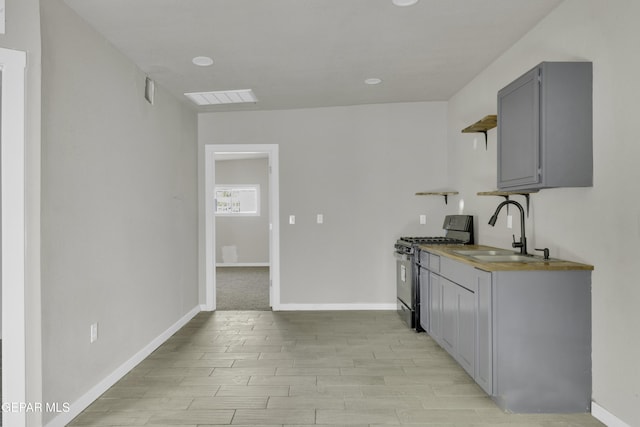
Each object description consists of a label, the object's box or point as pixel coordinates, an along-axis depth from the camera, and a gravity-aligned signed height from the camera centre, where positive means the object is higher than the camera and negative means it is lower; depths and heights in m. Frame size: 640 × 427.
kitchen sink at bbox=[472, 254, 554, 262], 2.69 -0.31
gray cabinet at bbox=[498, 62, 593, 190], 2.38 +0.53
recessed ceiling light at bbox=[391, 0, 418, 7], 2.48 +1.28
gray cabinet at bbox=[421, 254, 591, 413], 2.41 -0.74
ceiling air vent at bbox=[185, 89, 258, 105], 4.25 +1.25
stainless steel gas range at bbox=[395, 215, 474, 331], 4.03 -0.44
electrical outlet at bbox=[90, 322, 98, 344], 2.70 -0.78
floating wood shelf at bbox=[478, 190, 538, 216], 2.97 +0.16
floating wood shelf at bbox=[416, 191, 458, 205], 4.62 +0.24
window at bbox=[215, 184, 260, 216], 8.98 +0.35
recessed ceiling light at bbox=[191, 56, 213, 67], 3.34 +1.26
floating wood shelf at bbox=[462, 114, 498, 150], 3.39 +0.78
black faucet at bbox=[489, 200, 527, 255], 2.95 -0.14
